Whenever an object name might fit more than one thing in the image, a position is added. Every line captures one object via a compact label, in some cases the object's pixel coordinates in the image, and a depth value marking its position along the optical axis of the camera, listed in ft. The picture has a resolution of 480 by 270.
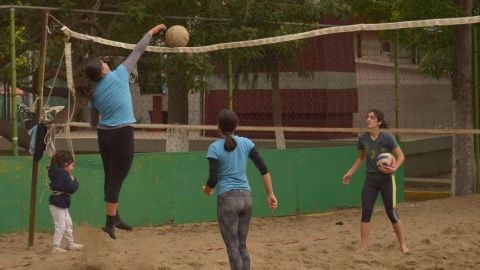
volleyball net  42.86
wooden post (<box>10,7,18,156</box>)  36.42
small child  32.01
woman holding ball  31.32
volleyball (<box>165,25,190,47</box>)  30.91
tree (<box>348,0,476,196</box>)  47.55
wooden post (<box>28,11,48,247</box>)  31.12
